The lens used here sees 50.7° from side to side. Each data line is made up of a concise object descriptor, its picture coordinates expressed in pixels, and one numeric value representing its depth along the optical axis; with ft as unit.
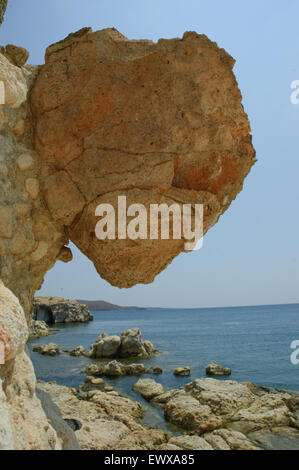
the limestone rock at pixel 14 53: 11.21
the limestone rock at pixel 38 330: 110.42
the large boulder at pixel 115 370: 48.32
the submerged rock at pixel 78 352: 70.43
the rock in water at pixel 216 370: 53.78
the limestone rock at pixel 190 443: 22.70
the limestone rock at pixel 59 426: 9.11
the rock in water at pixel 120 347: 64.54
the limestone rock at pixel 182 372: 52.55
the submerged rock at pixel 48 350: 72.44
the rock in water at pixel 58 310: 168.96
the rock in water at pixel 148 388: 37.02
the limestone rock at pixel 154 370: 52.67
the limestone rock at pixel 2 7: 10.41
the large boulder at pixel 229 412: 25.85
